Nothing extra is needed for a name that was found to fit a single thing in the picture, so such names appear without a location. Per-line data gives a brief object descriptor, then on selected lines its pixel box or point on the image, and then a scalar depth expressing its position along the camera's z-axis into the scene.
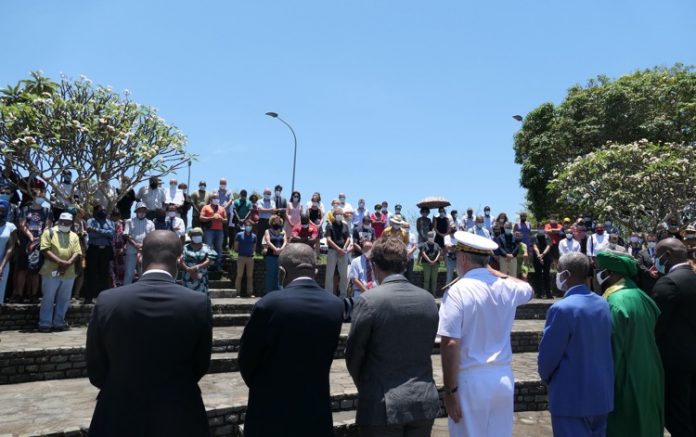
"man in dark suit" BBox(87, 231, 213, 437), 2.88
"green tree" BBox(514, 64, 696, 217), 26.56
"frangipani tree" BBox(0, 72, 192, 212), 14.79
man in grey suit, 3.40
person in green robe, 4.17
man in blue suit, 3.94
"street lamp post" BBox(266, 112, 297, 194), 27.60
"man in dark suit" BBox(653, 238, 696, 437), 4.81
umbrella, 15.26
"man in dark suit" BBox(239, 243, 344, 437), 3.23
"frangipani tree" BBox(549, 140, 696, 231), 22.16
